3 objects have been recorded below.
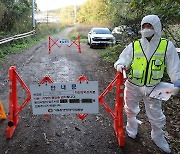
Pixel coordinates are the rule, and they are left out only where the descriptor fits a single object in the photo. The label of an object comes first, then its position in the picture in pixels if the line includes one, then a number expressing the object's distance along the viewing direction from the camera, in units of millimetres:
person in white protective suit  3959
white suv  19672
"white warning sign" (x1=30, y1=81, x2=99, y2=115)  4262
